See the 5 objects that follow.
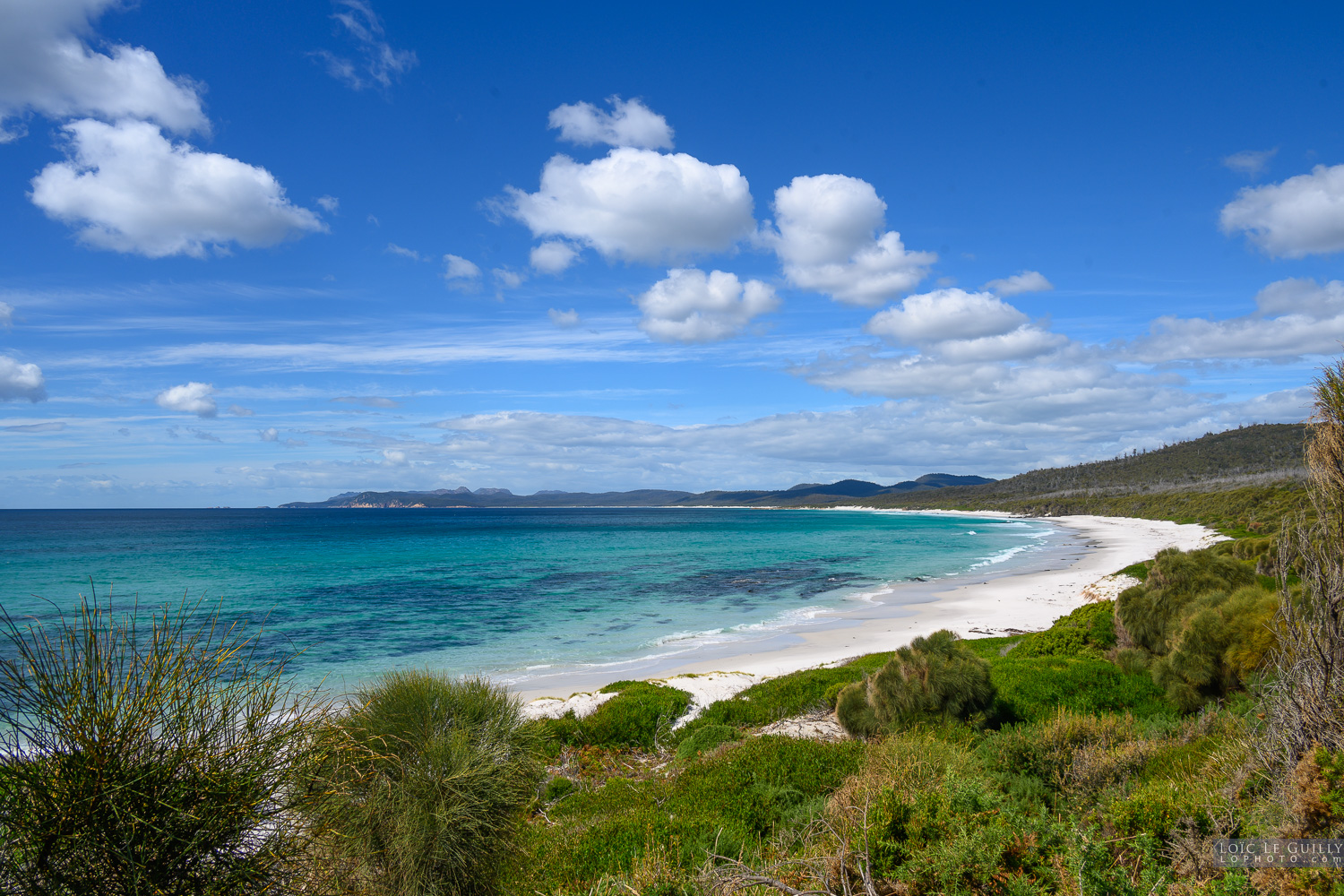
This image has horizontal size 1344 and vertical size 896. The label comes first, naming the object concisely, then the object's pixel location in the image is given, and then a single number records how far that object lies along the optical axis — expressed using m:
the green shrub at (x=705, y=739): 10.59
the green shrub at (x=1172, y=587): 12.03
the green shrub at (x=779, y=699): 12.40
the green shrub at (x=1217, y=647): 9.27
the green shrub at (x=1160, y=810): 5.04
